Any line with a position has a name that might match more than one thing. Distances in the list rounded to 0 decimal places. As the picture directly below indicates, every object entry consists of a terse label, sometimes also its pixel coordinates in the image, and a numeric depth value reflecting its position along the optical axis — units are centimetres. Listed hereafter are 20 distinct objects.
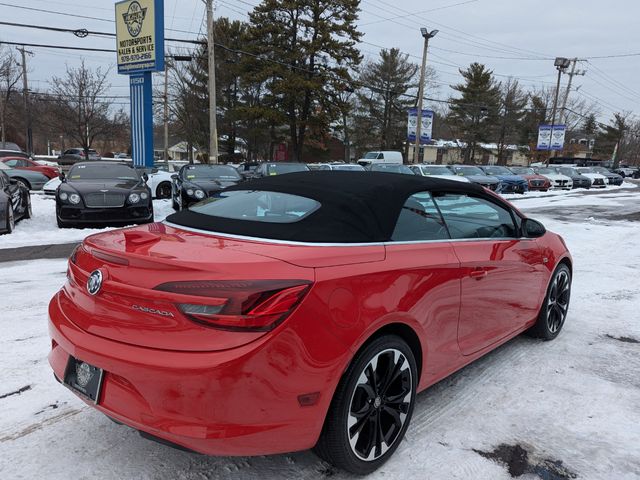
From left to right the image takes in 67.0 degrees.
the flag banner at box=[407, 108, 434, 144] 3481
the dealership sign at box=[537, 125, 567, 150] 4425
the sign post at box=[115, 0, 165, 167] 1694
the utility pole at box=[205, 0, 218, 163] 2131
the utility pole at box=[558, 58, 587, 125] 5280
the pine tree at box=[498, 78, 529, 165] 6059
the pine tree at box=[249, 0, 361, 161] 3712
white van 3407
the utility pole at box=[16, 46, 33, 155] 3928
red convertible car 198
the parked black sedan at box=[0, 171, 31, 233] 913
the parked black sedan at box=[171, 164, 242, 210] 1144
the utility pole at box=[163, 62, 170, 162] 3903
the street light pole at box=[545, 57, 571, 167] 4766
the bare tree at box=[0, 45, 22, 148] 3491
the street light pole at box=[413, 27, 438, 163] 3123
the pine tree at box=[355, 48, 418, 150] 5138
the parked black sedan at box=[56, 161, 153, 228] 951
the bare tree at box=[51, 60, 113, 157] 3662
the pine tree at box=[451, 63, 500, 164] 5784
